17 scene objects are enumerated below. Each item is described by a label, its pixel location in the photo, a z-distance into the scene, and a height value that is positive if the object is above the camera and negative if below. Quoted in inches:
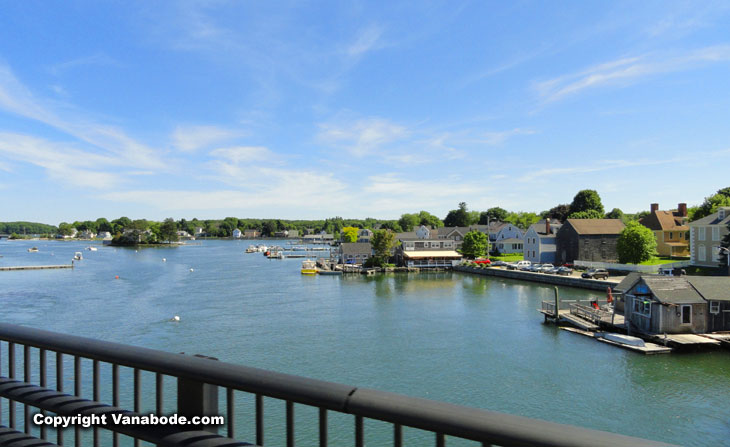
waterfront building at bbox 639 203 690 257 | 2309.3 -10.4
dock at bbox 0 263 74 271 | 2628.0 -219.9
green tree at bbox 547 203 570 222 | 3513.8 +150.9
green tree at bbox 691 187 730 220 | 2286.3 +136.0
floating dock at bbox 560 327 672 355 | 887.7 -243.0
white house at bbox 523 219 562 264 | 2437.3 -70.3
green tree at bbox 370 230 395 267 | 2738.7 -91.4
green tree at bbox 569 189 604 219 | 3314.5 +220.4
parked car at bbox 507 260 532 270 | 2253.0 -181.4
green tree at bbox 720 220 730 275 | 1567.4 -57.4
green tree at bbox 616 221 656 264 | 1924.2 -61.8
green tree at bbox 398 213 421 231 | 5713.6 +126.4
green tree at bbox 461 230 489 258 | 2736.2 -90.9
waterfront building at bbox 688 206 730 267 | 1680.6 -27.4
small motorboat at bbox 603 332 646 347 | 926.4 -235.9
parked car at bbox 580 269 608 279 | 1775.3 -177.8
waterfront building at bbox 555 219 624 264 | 2218.3 -44.4
